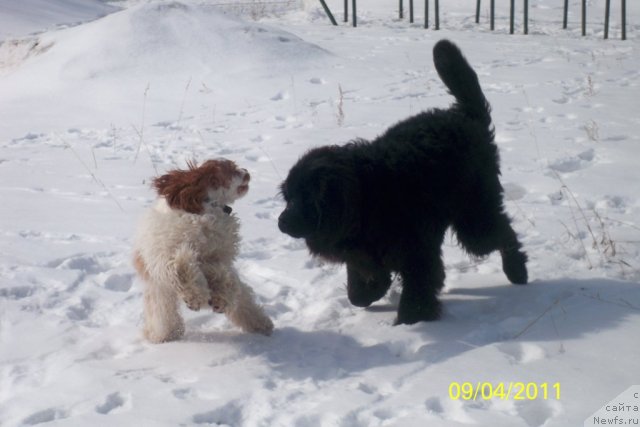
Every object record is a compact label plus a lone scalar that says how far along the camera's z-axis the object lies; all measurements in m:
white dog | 3.51
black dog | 3.66
